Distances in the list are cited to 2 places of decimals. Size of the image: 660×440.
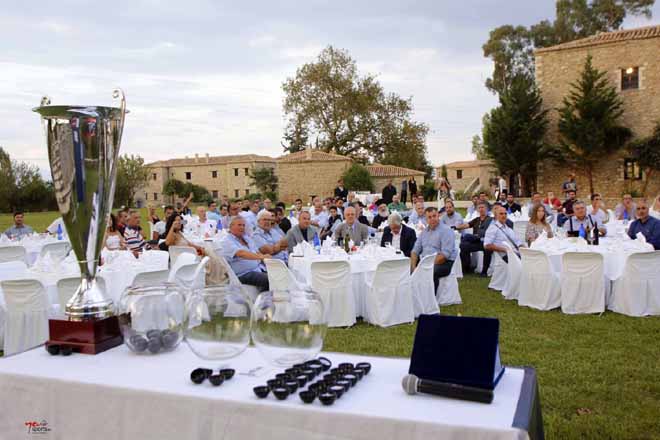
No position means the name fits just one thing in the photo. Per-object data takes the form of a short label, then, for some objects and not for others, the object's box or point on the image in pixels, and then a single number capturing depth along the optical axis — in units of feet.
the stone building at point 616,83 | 98.07
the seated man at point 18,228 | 39.50
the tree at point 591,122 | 95.71
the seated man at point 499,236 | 31.32
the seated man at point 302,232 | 30.09
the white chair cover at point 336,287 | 23.68
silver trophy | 8.18
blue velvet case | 6.34
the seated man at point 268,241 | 29.35
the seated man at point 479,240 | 36.78
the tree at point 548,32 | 137.39
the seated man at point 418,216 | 39.88
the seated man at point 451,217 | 40.55
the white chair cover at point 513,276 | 29.19
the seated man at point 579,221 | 32.24
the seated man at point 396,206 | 56.13
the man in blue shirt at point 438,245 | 27.89
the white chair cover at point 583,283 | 25.30
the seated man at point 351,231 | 32.37
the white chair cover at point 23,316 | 20.11
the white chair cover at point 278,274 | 24.14
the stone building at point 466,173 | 177.51
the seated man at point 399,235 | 30.73
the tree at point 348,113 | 148.15
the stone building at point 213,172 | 223.71
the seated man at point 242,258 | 26.05
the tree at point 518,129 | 101.09
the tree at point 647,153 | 94.07
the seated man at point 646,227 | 29.32
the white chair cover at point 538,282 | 26.68
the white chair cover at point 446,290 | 28.50
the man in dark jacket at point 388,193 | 68.80
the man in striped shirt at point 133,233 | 34.56
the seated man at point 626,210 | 41.73
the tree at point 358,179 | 126.21
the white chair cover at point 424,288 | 26.07
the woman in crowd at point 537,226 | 32.73
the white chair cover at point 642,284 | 24.66
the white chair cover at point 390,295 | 24.39
